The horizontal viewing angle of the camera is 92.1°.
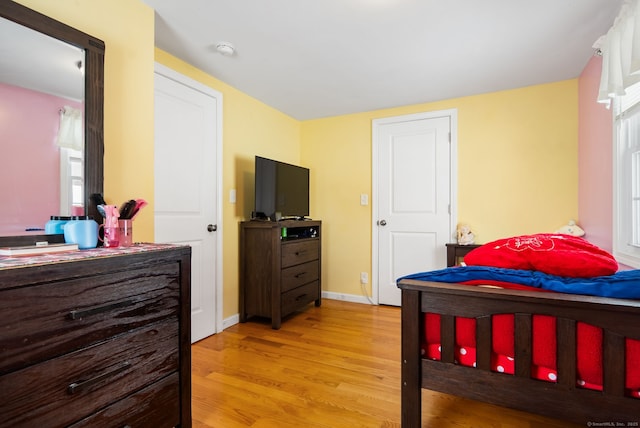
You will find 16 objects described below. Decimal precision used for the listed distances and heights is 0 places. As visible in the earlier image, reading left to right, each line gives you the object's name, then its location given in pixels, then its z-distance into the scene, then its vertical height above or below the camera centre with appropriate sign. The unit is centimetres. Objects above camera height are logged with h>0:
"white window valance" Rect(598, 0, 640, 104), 143 +82
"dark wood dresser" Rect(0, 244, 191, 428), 87 -42
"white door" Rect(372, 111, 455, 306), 324 +20
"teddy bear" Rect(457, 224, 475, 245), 302 -21
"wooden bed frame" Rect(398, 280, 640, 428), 95 -49
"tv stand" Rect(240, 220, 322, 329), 280 -54
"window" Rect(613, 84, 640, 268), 181 +22
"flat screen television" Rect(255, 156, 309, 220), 292 +24
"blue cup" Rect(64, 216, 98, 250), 126 -8
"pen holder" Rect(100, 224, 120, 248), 135 -10
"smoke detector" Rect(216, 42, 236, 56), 213 +117
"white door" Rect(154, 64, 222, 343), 227 +27
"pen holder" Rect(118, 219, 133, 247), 140 -9
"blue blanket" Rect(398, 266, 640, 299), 97 -23
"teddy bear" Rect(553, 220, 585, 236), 259 -13
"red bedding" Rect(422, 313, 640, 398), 94 -47
